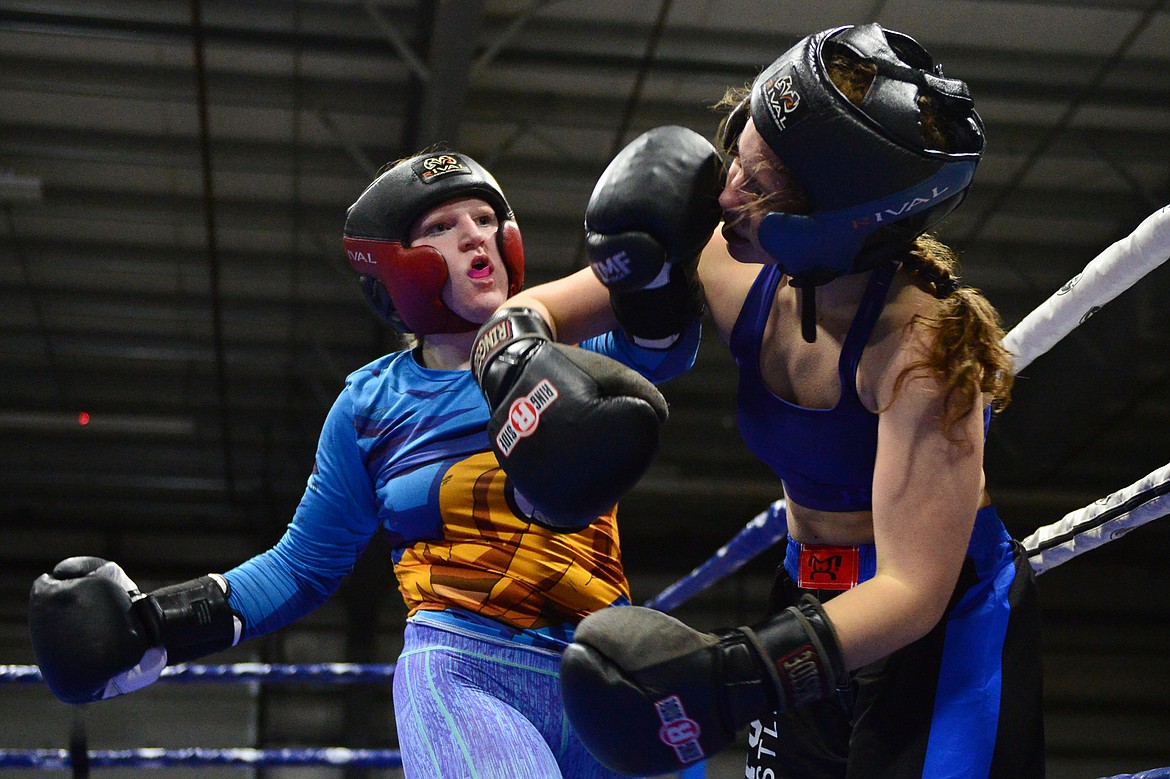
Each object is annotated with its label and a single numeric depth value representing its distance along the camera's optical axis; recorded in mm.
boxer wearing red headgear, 2923
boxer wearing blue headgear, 2610
